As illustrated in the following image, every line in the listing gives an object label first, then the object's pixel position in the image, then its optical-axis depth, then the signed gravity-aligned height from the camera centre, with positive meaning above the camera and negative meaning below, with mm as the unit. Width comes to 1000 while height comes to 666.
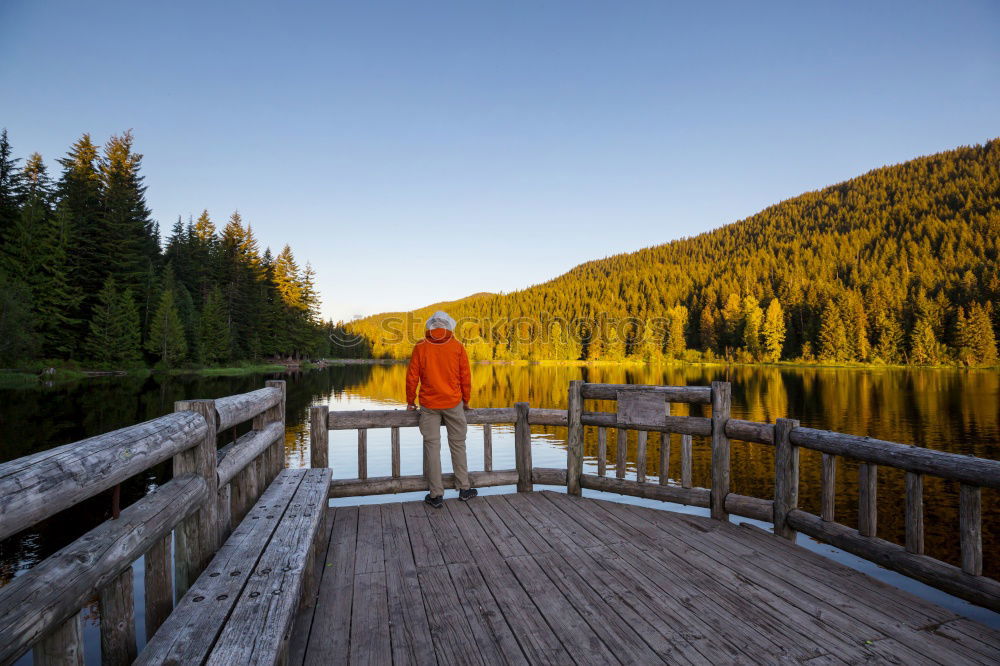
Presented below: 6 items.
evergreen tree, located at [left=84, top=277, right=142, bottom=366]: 37781 +929
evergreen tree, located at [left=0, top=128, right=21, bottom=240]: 37375 +11874
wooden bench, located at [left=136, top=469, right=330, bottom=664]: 1997 -1230
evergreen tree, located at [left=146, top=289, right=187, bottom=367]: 40562 +539
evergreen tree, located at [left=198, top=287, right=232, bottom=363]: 47188 +676
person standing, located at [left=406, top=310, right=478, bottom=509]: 5988 -593
